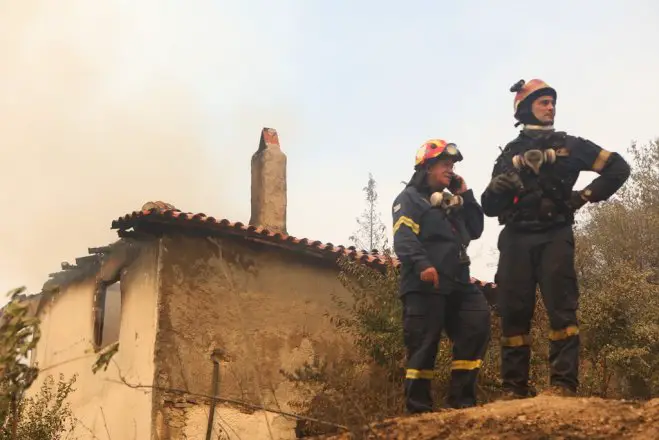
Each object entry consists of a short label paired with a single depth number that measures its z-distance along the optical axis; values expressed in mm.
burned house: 10680
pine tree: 28455
